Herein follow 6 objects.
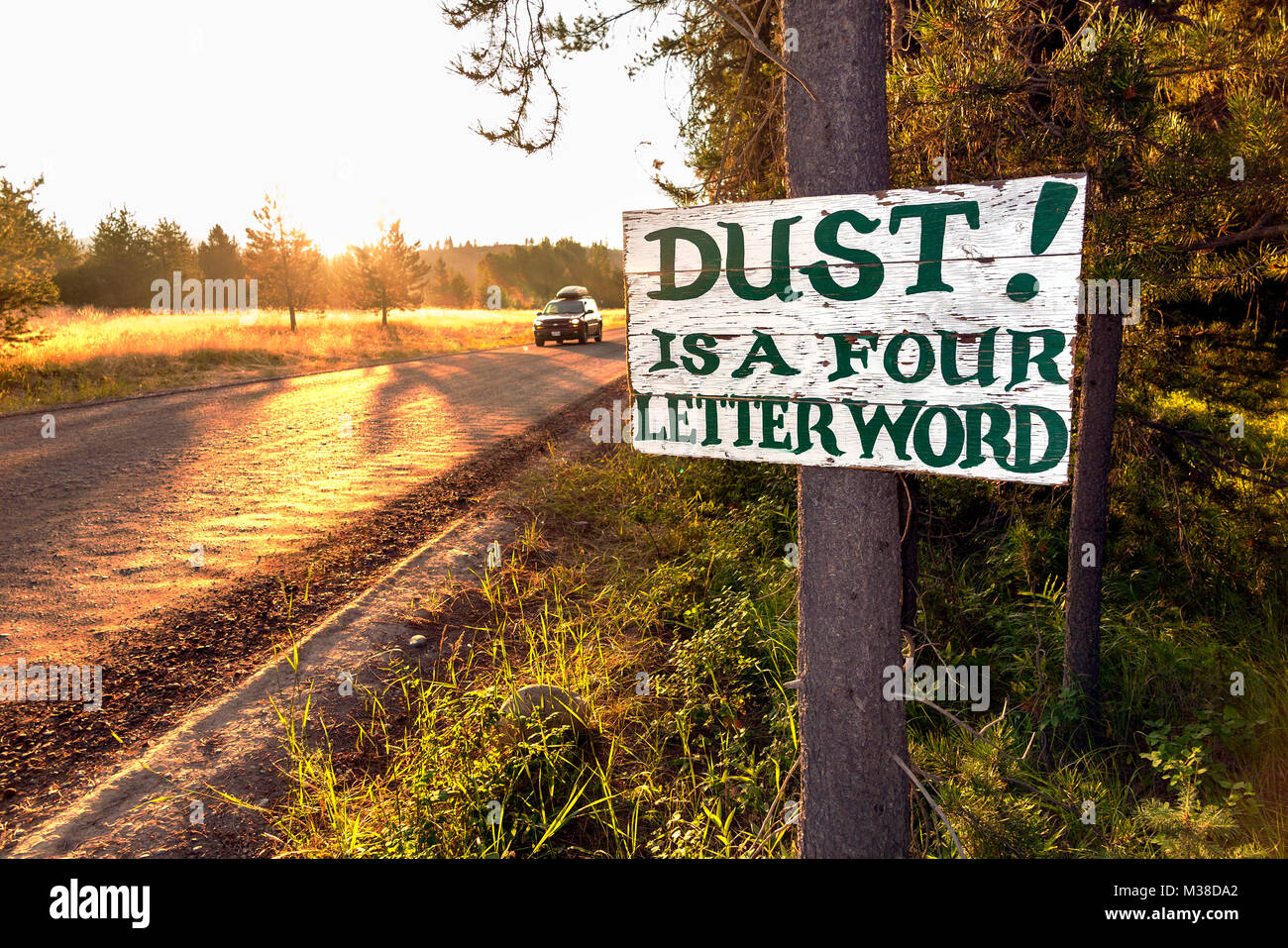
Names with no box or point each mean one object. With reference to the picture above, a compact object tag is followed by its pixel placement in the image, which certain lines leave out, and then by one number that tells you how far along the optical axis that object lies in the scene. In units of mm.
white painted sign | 1653
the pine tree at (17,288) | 13906
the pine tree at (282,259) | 29422
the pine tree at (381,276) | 35969
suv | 26719
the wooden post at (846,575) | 1923
